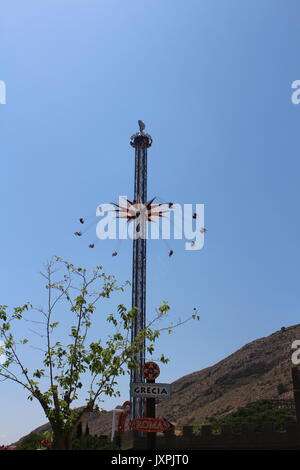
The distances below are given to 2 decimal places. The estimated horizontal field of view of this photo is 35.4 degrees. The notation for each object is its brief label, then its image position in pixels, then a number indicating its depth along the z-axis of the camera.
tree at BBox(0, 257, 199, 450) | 15.03
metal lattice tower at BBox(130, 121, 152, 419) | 52.94
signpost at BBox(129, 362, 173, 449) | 15.50
